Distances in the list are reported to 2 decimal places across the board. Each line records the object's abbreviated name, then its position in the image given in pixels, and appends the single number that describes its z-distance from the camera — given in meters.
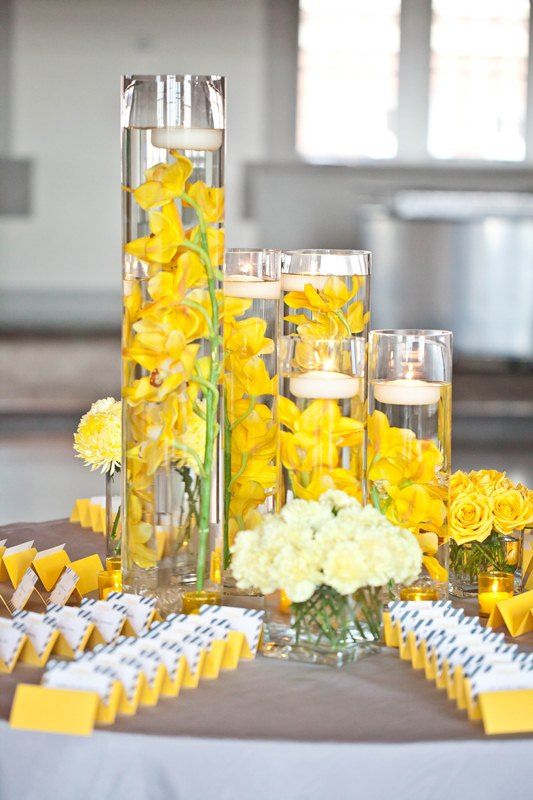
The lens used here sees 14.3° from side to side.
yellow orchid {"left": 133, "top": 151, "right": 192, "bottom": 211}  2.28
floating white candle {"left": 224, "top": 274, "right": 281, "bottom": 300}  2.41
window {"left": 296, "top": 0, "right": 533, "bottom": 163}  10.93
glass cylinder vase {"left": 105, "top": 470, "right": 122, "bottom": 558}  2.49
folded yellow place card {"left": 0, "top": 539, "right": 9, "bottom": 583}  2.52
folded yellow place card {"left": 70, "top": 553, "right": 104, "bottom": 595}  2.46
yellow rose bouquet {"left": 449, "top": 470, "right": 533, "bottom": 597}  2.45
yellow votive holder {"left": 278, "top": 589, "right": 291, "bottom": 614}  2.21
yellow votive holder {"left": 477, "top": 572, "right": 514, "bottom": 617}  2.40
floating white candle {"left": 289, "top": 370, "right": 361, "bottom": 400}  2.26
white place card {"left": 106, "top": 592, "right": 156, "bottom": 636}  2.24
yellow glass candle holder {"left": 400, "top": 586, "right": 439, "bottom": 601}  2.38
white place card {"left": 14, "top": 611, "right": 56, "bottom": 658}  2.19
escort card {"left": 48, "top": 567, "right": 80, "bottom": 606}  2.37
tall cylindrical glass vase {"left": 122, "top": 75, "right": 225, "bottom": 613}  2.28
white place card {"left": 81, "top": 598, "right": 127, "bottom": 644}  2.22
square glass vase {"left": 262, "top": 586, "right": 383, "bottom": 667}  2.17
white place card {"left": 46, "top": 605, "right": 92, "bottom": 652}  2.21
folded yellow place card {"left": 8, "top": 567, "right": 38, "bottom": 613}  2.36
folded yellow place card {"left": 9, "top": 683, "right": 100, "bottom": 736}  2.01
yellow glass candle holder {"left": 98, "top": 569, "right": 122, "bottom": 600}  2.43
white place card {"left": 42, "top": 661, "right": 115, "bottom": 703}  2.04
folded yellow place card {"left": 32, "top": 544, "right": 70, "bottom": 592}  2.46
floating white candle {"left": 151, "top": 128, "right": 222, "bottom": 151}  2.30
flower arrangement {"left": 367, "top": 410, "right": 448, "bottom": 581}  2.37
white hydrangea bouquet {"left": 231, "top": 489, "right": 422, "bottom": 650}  2.11
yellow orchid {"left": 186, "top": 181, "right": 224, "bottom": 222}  2.30
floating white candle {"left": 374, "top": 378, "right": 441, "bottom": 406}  2.36
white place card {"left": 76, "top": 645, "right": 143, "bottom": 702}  2.07
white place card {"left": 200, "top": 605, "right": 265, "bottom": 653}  2.22
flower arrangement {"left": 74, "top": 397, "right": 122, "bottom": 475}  2.49
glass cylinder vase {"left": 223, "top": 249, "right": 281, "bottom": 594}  2.41
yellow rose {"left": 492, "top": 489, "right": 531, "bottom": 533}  2.45
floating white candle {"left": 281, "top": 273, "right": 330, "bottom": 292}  2.44
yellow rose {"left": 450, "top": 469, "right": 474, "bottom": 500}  2.50
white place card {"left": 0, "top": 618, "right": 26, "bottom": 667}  2.17
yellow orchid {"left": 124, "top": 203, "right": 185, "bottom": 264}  2.28
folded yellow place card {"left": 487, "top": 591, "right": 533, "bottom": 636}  2.31
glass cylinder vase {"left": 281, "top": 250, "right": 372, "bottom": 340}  2.41
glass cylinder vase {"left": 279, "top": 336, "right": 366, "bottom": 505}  2.26
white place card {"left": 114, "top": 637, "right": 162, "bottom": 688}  2.10
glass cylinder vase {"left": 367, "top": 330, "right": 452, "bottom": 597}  2.37
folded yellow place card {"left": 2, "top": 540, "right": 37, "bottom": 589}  2.49
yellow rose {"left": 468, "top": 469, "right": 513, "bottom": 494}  2.50
